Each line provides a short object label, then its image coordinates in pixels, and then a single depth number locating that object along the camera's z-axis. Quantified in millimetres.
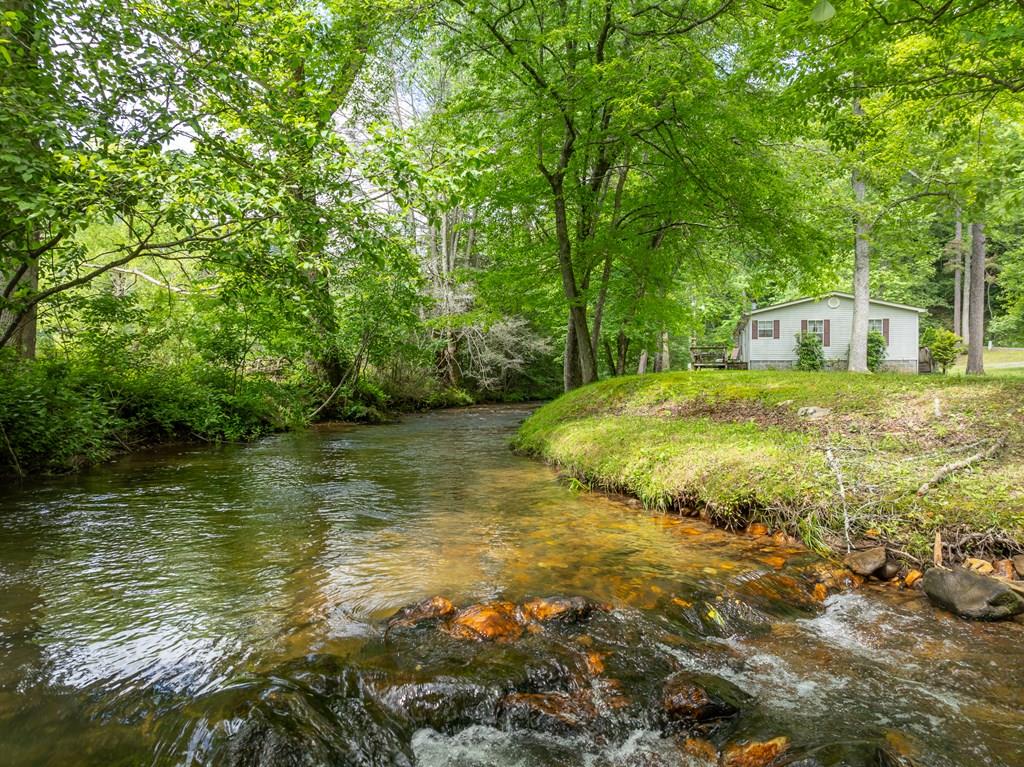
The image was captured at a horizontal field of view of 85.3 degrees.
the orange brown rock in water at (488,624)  3344
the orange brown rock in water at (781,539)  4973
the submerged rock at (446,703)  2678
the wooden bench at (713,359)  28453
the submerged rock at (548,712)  2658
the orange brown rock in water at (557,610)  3537
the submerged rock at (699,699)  2646
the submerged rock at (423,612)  3506
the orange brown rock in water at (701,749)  2447
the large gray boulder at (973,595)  3545
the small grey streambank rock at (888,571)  4223
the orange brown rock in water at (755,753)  2369
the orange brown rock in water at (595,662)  3026
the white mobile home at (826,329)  27141
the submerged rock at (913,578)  4091
